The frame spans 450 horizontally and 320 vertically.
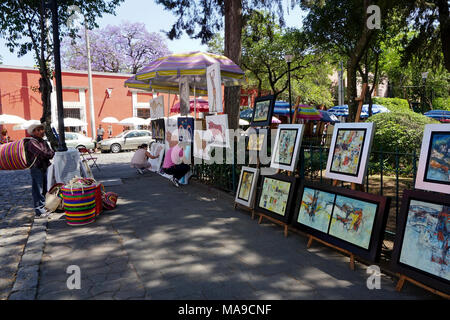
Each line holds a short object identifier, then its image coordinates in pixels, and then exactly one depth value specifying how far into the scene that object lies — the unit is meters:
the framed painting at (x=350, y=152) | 3.75
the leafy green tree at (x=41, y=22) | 9.76
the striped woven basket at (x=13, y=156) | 5.26
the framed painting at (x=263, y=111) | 5.60
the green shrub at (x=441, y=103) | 39.04
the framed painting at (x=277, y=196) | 4.66
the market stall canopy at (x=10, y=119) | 19.56
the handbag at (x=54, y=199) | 5.87
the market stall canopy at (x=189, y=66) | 7.70
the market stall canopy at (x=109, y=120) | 24.10
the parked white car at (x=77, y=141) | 18.70
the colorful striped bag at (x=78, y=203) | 5.26
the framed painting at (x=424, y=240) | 2.80
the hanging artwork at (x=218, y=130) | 6.51
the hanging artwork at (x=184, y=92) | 9.55
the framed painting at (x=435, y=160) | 2.99
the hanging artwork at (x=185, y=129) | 8.83
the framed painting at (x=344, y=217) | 3.40
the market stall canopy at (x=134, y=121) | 22.73
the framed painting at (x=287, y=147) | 4.81
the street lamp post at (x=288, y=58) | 17.14
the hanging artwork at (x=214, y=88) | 6.67
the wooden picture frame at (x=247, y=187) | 5.56
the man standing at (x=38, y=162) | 5.54
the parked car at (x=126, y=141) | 20.19
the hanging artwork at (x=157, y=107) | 11.24
